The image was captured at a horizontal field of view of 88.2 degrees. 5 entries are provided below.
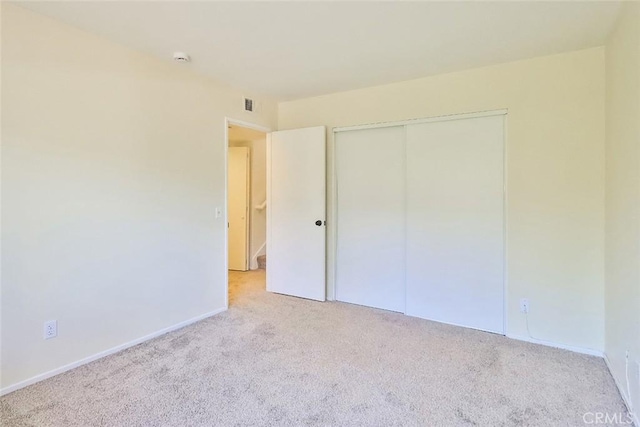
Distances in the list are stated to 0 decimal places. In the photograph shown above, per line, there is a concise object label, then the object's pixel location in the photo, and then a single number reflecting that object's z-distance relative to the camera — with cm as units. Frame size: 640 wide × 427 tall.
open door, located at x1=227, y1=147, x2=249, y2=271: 525
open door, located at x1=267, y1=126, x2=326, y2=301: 372
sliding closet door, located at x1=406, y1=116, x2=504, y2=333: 289
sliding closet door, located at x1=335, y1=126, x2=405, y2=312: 342
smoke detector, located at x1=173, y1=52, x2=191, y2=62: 262
